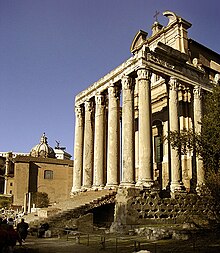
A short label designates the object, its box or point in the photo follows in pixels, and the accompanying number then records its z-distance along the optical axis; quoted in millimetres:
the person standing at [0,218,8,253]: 11639
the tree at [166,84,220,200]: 16047
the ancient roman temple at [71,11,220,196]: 25656
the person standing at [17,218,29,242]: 16425
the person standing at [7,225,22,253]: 11922
